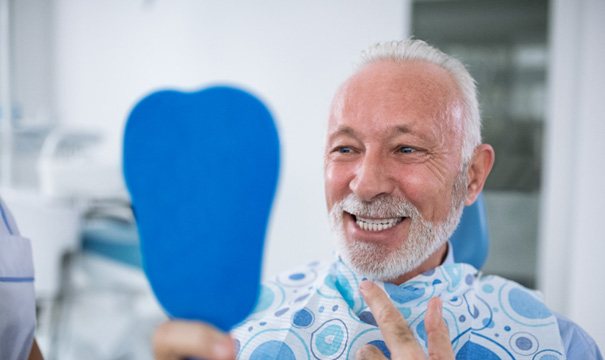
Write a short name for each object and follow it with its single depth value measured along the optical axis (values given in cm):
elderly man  84
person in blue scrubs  70
